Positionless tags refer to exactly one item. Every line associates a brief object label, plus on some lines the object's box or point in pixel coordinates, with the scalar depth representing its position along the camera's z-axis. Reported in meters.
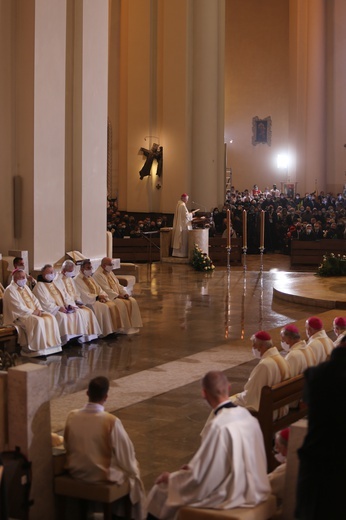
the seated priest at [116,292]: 13.67
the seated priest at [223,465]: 4.92
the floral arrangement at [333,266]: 19.45
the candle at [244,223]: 17.37
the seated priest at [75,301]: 12.85
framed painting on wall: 41.34
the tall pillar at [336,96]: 36.25
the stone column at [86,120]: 15.93
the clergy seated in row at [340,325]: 8.76
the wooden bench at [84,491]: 5.62
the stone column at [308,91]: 36.34
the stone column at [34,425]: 5.68
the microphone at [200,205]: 27.87
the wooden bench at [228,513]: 4.85
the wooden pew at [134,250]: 23.70
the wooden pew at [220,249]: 24.45
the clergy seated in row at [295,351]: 7.70
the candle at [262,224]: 16.77
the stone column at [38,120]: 14.60
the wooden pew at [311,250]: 23.95
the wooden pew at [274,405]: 7.03
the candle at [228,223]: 17.66
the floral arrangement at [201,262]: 22.48
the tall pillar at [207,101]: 27.20
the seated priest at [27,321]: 11.74
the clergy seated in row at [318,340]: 8.09
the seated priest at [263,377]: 7.35
